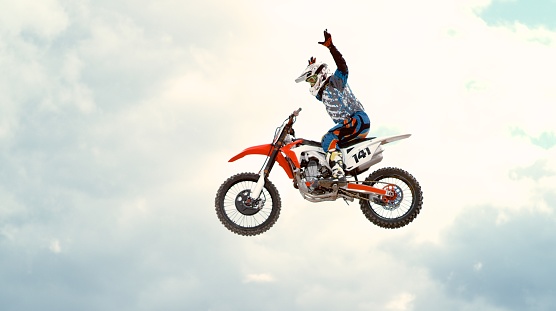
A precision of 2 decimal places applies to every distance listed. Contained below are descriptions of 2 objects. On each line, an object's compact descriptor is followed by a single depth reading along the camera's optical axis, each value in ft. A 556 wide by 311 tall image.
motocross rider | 83.66
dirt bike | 83.56
